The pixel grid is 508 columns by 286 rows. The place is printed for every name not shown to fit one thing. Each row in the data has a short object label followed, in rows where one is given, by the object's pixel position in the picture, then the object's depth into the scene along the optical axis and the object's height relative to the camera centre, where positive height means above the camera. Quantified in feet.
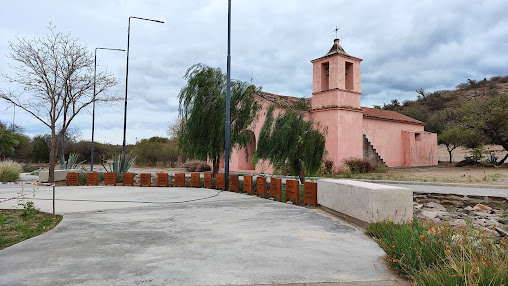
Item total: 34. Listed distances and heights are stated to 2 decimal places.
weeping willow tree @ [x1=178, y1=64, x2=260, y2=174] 56.44 +8.98
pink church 78.43 +13.62
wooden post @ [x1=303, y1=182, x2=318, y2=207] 32.55 -2.71
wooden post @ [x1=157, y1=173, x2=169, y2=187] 57.36 -2.65
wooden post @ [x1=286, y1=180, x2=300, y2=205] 34.58 -2.69
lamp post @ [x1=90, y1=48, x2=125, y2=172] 80.38 +12.34
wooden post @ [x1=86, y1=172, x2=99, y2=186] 60.44 -2.76
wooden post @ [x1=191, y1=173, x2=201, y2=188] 54.97 -2.63
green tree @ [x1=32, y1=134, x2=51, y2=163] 141.18 +5.62
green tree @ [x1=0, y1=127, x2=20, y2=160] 71.10 +4.91
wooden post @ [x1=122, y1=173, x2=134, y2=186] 59.41 -2.65
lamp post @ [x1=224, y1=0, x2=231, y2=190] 47.81 +7.26
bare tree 59.72 +14.86
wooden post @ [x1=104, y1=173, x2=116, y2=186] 60.54 -2.72
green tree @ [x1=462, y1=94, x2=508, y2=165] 93.66 +14.56
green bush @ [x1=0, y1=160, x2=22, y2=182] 64.52 -1.89
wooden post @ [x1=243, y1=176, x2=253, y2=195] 44.55 -2.55
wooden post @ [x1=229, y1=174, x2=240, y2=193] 47.81 -2.62
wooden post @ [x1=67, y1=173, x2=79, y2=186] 60.33 -2.80
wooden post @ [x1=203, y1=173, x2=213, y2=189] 53.47 -2.56
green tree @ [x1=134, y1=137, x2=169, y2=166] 130.00 +4.50
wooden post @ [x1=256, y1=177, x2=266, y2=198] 41.50 -2.58
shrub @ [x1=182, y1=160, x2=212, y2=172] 92.32 -0.28
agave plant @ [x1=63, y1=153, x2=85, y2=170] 80.89 -0.12
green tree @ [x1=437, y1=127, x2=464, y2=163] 112.19 +11.21
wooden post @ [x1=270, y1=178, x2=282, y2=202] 37.96 -2.61
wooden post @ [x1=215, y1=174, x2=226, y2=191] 50.23 -2.55
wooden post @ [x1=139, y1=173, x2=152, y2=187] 58.03 -2.73
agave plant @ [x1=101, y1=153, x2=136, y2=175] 66.18 +0.02
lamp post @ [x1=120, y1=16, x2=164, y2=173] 67.10 +10.37
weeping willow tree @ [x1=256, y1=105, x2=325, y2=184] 45.85 +3.24
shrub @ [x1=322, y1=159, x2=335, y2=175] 75.57 -0.31
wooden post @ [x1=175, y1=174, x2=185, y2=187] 56.65 -2.59
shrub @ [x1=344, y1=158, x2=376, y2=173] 78.00 +0.50
